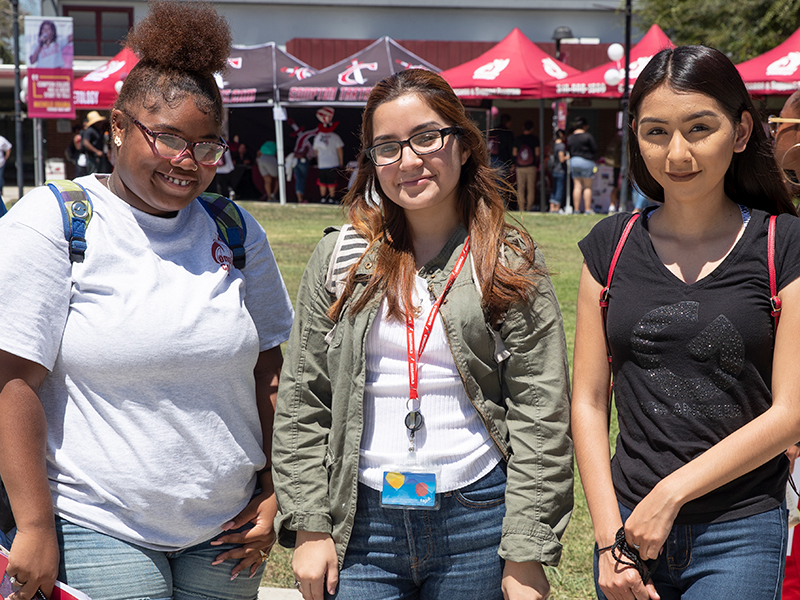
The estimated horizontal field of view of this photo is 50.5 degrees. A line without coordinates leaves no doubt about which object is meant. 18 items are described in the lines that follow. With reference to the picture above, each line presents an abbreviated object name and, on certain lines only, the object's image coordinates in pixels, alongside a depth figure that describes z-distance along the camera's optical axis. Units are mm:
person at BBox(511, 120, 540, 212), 20391
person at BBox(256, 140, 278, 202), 23359
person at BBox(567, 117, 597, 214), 18578
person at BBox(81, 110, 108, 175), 19453
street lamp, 26309
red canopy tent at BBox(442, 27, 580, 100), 19359
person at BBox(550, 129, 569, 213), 19609
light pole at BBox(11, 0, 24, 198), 19828
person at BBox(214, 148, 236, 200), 21500
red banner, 17672
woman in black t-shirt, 1929
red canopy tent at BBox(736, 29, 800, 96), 16766
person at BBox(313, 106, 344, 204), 22234
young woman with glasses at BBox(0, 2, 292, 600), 1948
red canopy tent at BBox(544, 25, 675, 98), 18516
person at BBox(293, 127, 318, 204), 23172
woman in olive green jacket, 2104
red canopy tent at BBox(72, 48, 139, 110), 20625
